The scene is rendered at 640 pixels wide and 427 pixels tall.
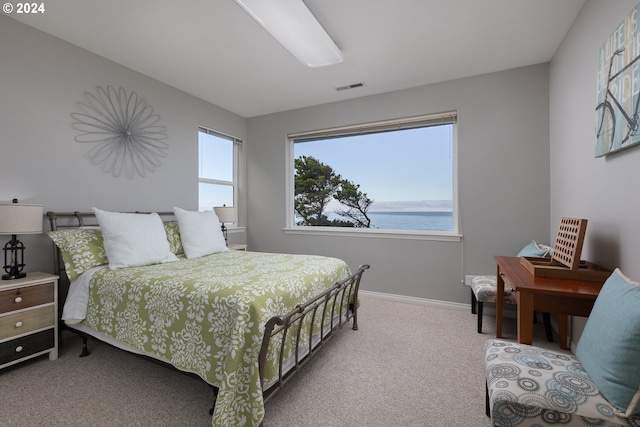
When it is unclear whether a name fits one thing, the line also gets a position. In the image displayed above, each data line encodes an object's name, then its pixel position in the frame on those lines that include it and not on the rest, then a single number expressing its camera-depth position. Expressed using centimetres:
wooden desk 142
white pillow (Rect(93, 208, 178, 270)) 221
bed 139
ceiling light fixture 191
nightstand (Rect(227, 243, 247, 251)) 372
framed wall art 141
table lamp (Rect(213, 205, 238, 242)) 362
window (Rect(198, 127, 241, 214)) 389
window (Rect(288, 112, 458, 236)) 341
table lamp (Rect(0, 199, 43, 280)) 192
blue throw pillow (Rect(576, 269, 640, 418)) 91
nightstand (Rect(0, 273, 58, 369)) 190
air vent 333
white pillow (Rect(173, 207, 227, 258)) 278
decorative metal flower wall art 268
